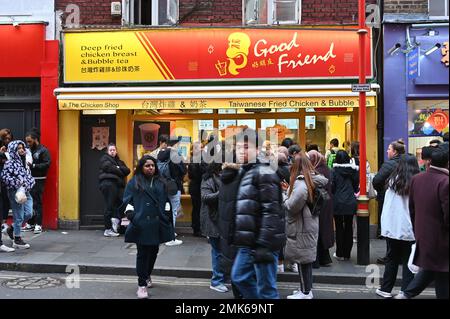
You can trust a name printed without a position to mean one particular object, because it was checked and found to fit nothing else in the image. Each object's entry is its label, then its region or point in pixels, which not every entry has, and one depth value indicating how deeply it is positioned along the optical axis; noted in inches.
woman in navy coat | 244.5
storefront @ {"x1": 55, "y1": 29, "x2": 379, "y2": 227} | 394.0
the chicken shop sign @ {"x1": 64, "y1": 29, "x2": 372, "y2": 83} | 400.2
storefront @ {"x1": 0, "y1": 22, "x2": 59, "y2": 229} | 416.2
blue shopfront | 391.5
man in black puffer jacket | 191.0
